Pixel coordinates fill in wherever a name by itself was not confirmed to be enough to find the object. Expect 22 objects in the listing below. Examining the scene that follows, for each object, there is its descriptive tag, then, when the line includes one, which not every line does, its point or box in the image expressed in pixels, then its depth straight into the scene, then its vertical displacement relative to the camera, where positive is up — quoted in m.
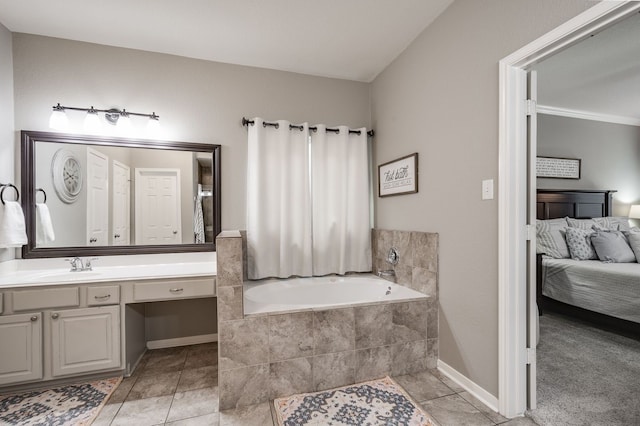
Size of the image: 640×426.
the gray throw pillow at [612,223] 3.69 -0.18
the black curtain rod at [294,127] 2.70 +0.83
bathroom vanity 1.83 -0.69
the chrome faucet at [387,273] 2.64 -0.59
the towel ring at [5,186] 2.08 +0.20
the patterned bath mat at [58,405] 1.62 -1.18
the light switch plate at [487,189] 1.69 +0.13
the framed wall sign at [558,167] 3.82 +0.57
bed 2.60 -0.77
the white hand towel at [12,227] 2.03 -0.10
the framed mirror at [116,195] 2.28 +0.15
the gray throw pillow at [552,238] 3.38 -0.35
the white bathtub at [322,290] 2.46 -0.71
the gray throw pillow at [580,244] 3.26 -0.40
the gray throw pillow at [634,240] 3.16 -0.35
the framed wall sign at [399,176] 2.39 +0.31
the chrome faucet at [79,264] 2.28 -0.42
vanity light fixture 2.26 +0.79
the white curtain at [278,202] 2.66 +0.09
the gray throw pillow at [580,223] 3.56 -0.17
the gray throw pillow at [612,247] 3.11 -0.42
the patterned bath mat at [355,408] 1.57 -1.16
